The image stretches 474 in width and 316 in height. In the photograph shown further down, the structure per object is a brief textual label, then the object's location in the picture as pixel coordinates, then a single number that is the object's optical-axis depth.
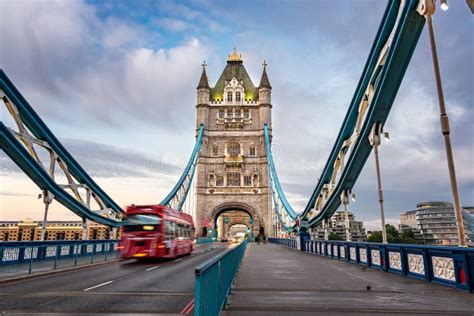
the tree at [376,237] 82.76
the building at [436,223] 124.06
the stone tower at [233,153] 62.81
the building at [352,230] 181.99
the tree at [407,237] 77.75
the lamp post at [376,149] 13.99
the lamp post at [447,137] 8.54
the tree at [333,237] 120.93
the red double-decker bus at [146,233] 17.98
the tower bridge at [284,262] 7.14
